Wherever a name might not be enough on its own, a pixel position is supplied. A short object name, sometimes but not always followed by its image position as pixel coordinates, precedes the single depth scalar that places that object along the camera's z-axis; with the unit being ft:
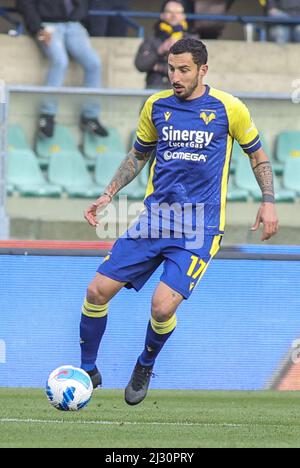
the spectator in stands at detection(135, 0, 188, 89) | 39.17
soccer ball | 21.45
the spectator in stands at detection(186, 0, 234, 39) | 45.93
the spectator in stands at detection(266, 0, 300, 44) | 45.65
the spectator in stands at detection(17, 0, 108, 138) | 39.81
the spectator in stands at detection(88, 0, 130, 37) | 44.04
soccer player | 22.44
